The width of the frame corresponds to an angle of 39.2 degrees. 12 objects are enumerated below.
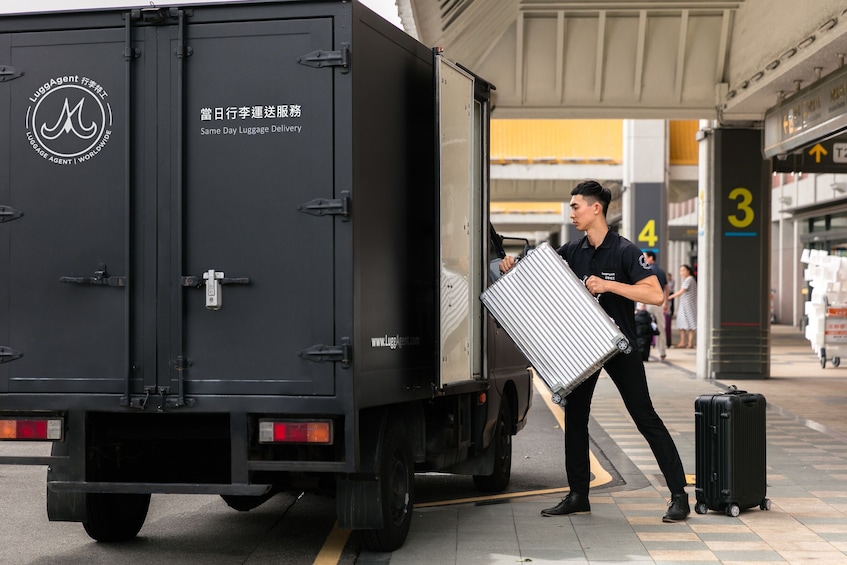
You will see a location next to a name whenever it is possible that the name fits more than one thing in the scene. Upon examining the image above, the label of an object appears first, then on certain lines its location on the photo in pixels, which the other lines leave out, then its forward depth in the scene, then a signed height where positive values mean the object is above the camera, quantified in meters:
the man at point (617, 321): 7.15 -0.35
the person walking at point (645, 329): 22.20 -1.20
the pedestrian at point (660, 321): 22.48 -1.07
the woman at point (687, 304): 24.81 -0.86
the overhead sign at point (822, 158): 16.98 +1.53
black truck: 5.79 +0.07
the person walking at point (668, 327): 27.70 -1.49
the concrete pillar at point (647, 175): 29.14 +2.21
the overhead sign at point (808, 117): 12.20 +1.67
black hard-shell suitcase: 7.25 -1.15
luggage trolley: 19.98 -1.20
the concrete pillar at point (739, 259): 18.31 +0.09
